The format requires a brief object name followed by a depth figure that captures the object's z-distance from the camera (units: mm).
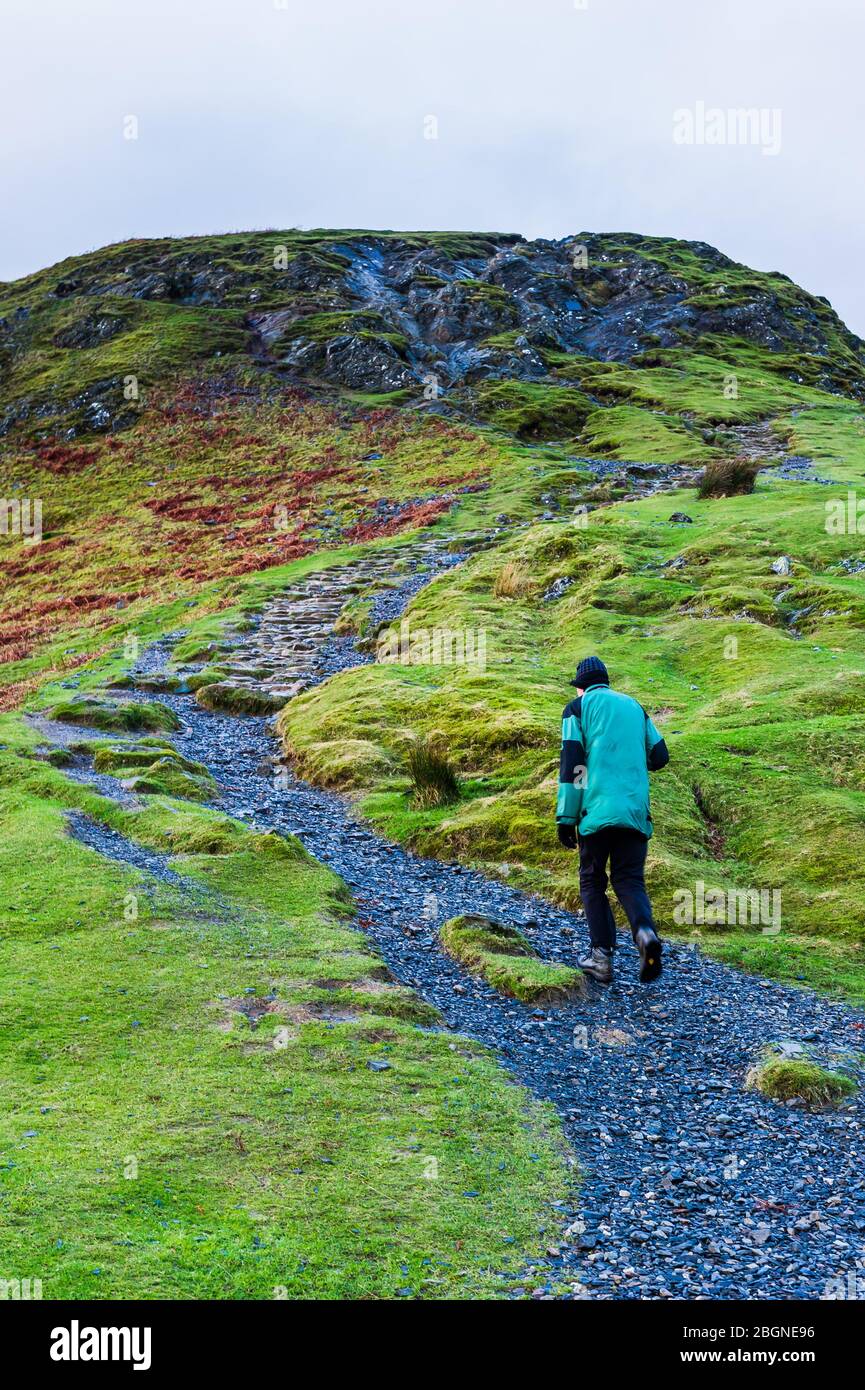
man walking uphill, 14766
